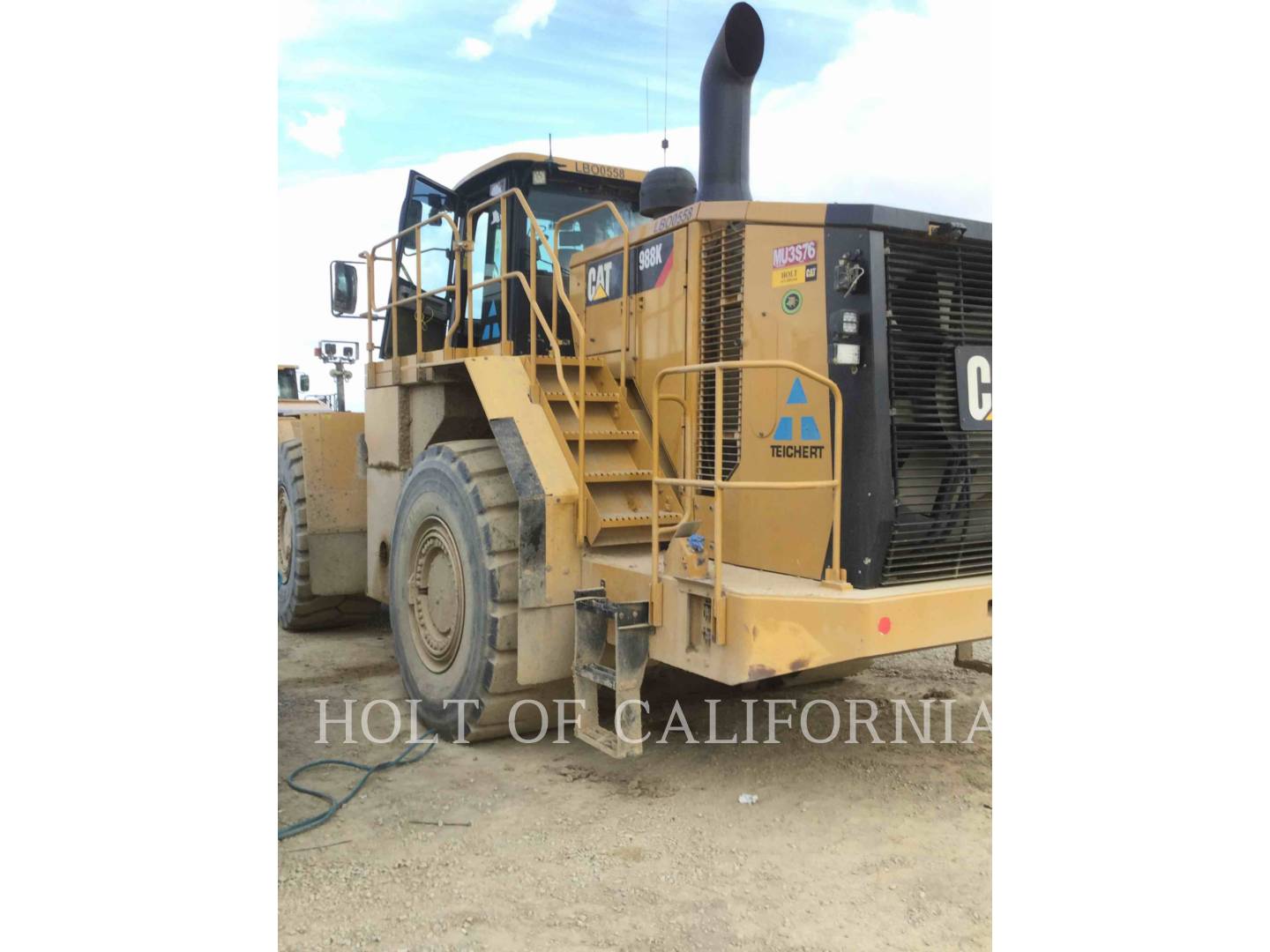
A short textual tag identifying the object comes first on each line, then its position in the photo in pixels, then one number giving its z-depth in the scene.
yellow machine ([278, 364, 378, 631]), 6.96
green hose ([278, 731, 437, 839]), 3.87
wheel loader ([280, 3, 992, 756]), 3.85
